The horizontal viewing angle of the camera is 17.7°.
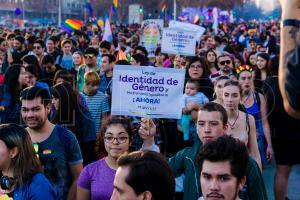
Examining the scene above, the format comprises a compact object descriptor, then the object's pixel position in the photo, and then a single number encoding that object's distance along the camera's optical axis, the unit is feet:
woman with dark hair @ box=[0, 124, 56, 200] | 19.10
